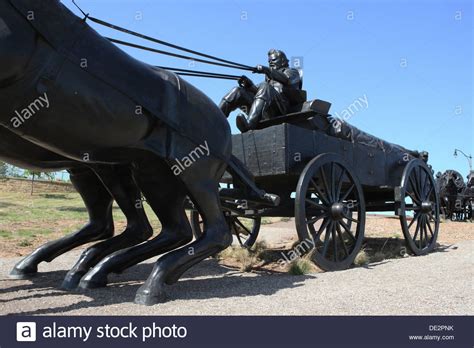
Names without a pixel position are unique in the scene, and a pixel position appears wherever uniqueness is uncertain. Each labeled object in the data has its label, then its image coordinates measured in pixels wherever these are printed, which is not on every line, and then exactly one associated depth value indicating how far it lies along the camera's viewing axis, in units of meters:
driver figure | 6.09
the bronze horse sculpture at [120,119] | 3.18
